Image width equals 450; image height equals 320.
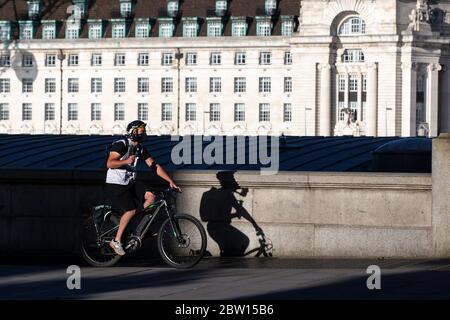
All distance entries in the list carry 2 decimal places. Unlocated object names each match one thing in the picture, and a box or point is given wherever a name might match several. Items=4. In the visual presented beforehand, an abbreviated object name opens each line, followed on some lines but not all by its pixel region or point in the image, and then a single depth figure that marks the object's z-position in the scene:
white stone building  177.88
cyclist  30.62
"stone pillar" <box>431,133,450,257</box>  31.47
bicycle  30.22
